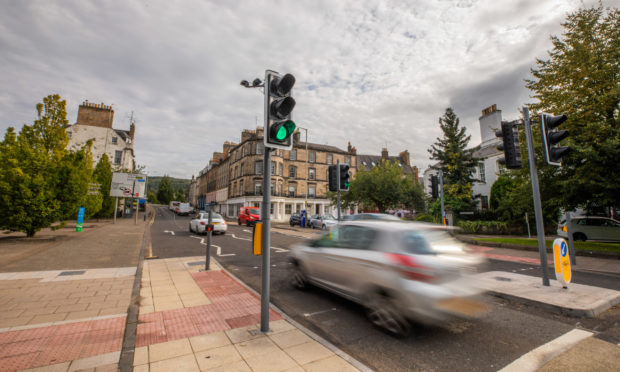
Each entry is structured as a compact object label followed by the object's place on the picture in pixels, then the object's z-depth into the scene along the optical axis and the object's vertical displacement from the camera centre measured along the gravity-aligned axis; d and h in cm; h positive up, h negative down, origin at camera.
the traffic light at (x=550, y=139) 598 +167
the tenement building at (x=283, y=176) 4288 +628
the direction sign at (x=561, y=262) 556 -108
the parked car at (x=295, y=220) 2976 -88
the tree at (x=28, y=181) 1175 +146
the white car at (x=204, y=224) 1728 -76
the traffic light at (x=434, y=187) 1322 +127
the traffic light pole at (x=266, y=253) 356 -56
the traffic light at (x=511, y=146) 649 +165
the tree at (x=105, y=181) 3162 +390
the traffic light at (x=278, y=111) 362 +142
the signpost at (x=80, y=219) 1623 -38
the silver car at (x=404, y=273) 346 -89
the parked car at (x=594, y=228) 1563 -106
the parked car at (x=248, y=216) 2701 -38
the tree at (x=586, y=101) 1014 +533
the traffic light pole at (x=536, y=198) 600 +32
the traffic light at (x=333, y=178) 877 +115
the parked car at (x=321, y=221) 2445 -87
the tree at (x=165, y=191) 10106 +835
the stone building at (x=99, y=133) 3828 +1204
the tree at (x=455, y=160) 2495 +513
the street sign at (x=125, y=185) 2946 +317
